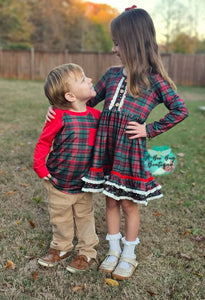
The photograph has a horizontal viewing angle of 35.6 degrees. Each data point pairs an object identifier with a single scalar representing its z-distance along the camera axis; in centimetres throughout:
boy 202
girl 199
